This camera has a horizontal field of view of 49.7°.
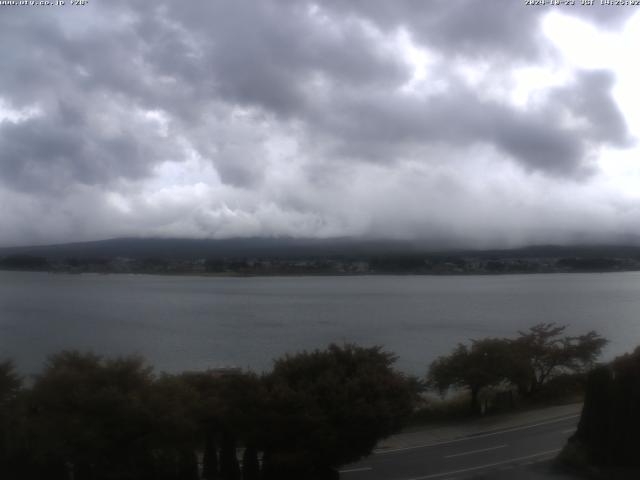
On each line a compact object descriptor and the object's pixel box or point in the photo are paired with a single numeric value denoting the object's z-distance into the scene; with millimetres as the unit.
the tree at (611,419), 14164
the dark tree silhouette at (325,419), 13953
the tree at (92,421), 12297
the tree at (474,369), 25789
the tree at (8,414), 11758
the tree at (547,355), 27500
